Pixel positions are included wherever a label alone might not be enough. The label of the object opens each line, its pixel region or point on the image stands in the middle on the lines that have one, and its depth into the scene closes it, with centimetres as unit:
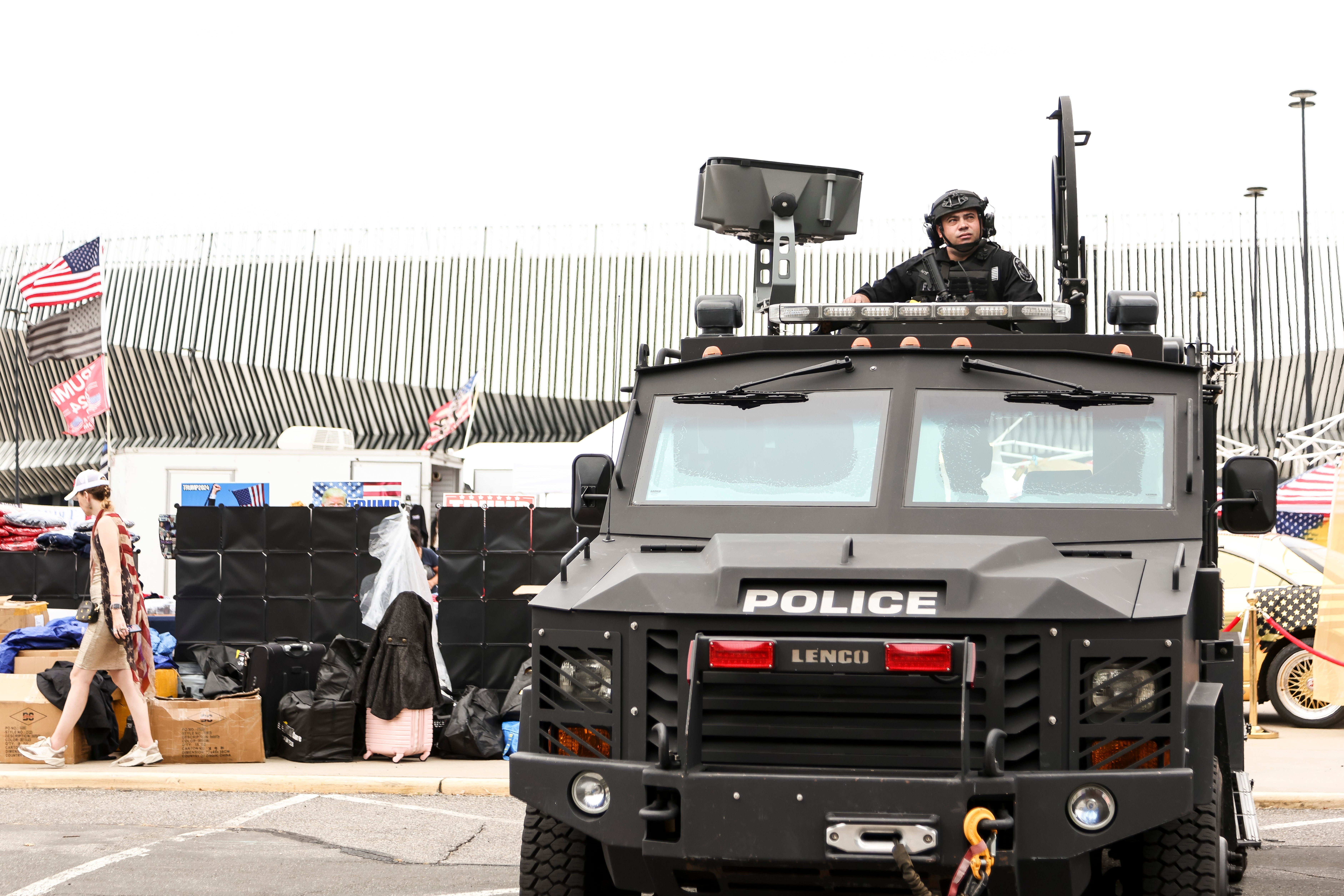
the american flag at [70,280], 2466
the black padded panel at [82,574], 1456
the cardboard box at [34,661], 1165
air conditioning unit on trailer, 2720
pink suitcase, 1117
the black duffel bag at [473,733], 1133
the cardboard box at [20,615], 1310
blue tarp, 1176
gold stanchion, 1250
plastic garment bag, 1138
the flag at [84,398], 2316
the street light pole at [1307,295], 3306
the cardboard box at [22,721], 1072
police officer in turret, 747
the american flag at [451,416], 3725
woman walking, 1022
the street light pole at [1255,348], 4116
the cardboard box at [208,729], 1084
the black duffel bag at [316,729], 1108
